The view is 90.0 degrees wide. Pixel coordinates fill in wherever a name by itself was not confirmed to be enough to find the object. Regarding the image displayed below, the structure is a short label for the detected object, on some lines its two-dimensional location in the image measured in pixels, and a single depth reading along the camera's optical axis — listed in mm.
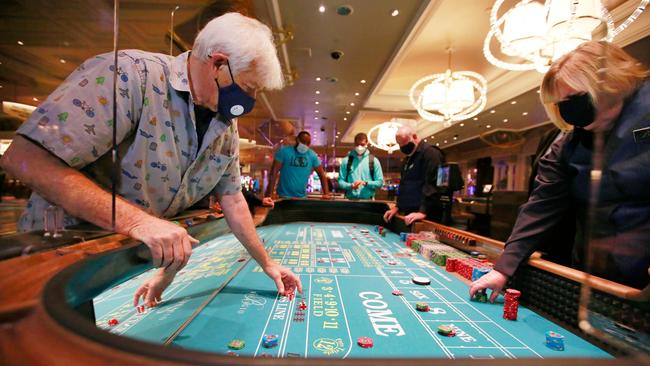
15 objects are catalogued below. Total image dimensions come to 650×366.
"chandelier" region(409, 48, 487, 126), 6137
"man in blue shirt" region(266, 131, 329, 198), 4727
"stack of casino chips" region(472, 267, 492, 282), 1343
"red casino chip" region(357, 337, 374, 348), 815
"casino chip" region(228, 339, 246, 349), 786
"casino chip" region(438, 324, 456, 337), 902
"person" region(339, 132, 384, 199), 5086
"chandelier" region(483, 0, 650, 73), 2736
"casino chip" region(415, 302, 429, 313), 1071
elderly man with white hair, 771
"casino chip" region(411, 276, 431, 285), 1351
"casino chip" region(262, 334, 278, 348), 803
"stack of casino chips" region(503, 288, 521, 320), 1052
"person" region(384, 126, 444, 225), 2924
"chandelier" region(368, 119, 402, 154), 8539
